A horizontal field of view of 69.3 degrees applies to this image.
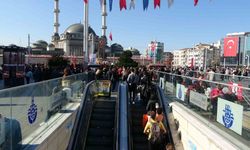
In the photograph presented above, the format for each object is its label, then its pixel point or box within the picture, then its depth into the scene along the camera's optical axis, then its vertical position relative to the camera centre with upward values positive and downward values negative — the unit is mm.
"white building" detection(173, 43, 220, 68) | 88860 +7019
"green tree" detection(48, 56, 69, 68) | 37572 +1079
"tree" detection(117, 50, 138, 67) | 46562 +2350
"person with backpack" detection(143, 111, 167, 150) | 4915 -1826
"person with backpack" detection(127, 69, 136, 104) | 8456 -756
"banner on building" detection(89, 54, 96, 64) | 16711 +702
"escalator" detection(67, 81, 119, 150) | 6048 -2126
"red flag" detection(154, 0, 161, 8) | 9405 +3350
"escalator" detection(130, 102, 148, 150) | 6020 -2223
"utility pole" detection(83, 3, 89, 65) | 18915 +4619
